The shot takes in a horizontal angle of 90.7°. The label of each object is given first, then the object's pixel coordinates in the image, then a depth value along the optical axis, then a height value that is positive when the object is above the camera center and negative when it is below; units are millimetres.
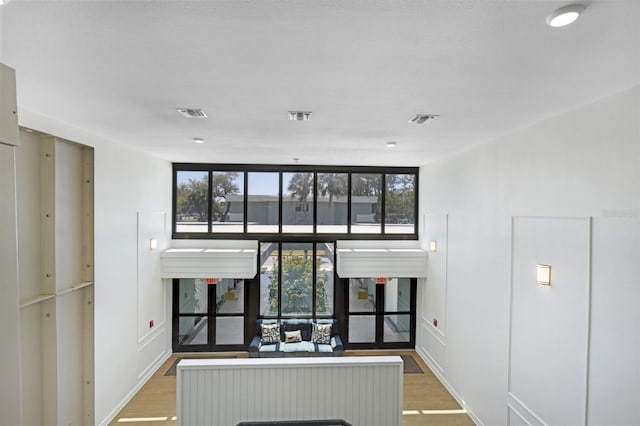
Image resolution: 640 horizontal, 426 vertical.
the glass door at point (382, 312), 6477 -2153
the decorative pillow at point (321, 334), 6070 -2471
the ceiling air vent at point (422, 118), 2839 +828
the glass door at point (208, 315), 6223 -2170
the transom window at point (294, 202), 6355 +92
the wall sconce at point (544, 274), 2889 -604
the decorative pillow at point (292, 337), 6066 -2508
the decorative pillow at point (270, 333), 6047 -2452
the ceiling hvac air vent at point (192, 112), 2734 +832
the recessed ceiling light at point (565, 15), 1307 +822
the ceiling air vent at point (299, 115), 2758 +819
